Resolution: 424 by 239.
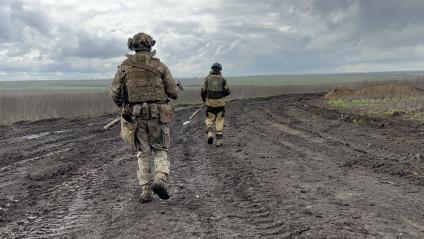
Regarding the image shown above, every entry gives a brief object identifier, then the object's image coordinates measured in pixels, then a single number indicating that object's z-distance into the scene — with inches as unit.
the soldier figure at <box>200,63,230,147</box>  497.0
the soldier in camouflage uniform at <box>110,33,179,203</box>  263.0
